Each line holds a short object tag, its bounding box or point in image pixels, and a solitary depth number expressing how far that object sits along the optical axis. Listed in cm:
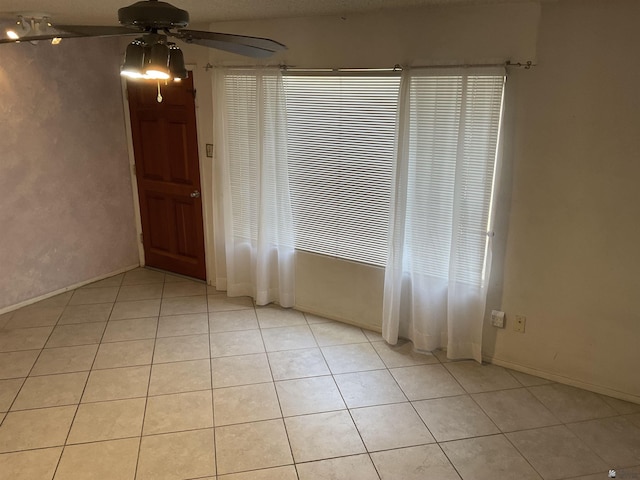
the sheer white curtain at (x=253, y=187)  385
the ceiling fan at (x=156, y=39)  167
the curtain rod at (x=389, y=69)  291
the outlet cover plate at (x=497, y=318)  333
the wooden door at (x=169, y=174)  449
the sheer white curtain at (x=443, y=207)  306
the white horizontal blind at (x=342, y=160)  349
